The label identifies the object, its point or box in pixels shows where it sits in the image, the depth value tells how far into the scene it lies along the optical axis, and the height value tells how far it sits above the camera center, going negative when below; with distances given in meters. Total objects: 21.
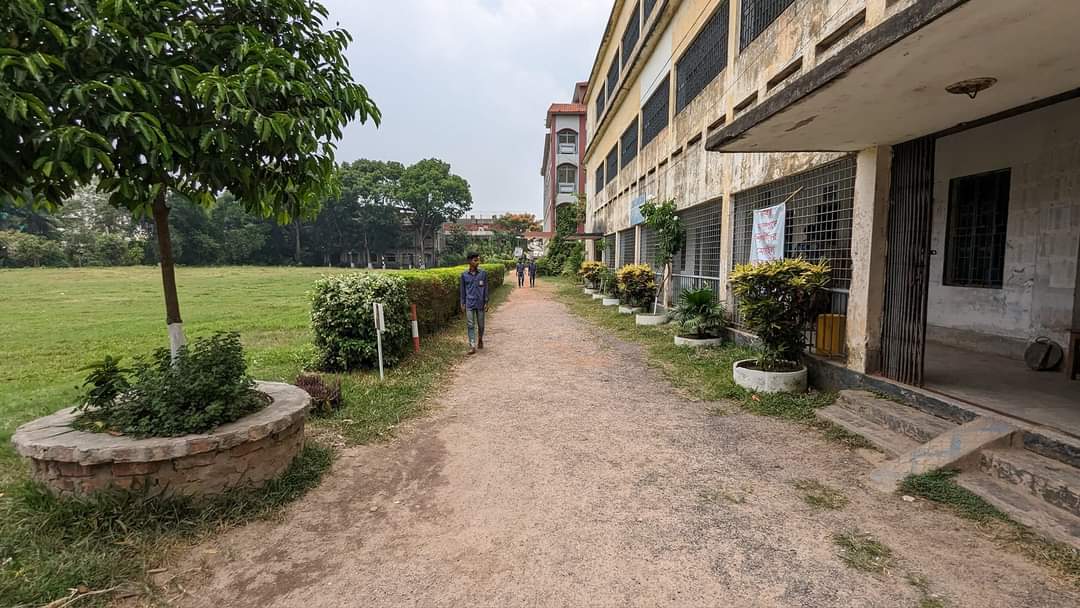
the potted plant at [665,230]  11.05 +0.63
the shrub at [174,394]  3.12 -0.87
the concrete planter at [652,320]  11.44 -1.44
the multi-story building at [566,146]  44.47 +10.48
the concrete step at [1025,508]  2.69 -1.51
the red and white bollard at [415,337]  7.21 -1.12
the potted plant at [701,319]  8.30 -1.05
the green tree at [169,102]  2.30 +0.87
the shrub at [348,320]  6.34 -0.76
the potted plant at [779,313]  5.59 -0.65
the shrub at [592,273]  19.77 -0.60
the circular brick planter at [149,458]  2.87 -1.19
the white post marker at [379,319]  5.96 -0.71
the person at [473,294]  8.37 -0.58
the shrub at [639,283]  12.83 -0.66
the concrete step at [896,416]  3.97 -1.41
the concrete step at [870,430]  3.96 -1.53
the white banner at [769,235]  6.84 +0.32
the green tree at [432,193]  56.34 +7.90
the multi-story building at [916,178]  3.28 +1.02
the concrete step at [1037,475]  2.87 -1.39
